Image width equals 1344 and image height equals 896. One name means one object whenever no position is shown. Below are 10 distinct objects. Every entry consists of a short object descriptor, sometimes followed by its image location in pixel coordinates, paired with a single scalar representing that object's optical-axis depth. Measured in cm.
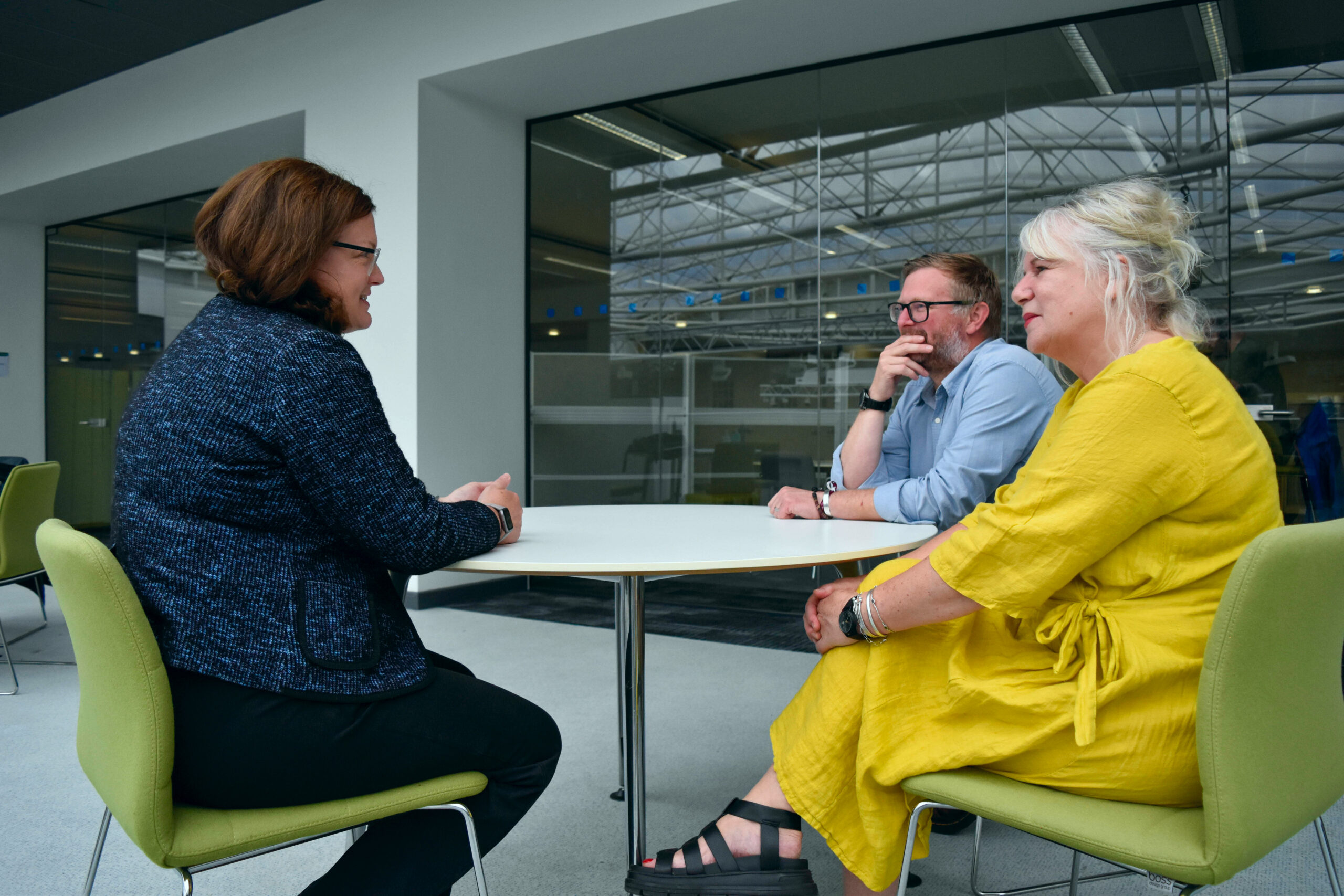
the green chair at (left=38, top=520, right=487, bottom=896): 108
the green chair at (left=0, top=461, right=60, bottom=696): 333
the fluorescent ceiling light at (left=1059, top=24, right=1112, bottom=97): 416
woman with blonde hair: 112
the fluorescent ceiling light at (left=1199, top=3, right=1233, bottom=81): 395
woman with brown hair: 116
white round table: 139
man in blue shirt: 198
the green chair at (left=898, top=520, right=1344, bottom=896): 98
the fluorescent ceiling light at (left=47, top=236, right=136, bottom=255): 819
